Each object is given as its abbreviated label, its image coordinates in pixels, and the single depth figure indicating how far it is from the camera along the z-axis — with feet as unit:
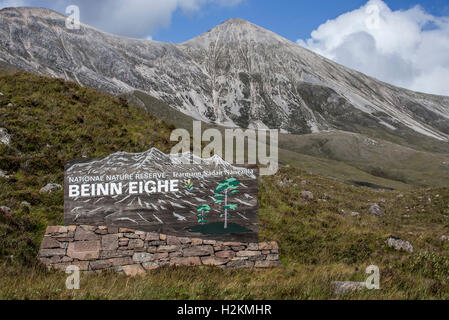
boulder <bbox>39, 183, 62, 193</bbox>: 43.98
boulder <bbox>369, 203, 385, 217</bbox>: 84.27
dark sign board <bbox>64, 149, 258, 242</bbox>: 36.45
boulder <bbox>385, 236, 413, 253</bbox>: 44.80
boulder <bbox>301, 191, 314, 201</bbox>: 64.59
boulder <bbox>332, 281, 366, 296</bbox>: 23.29
